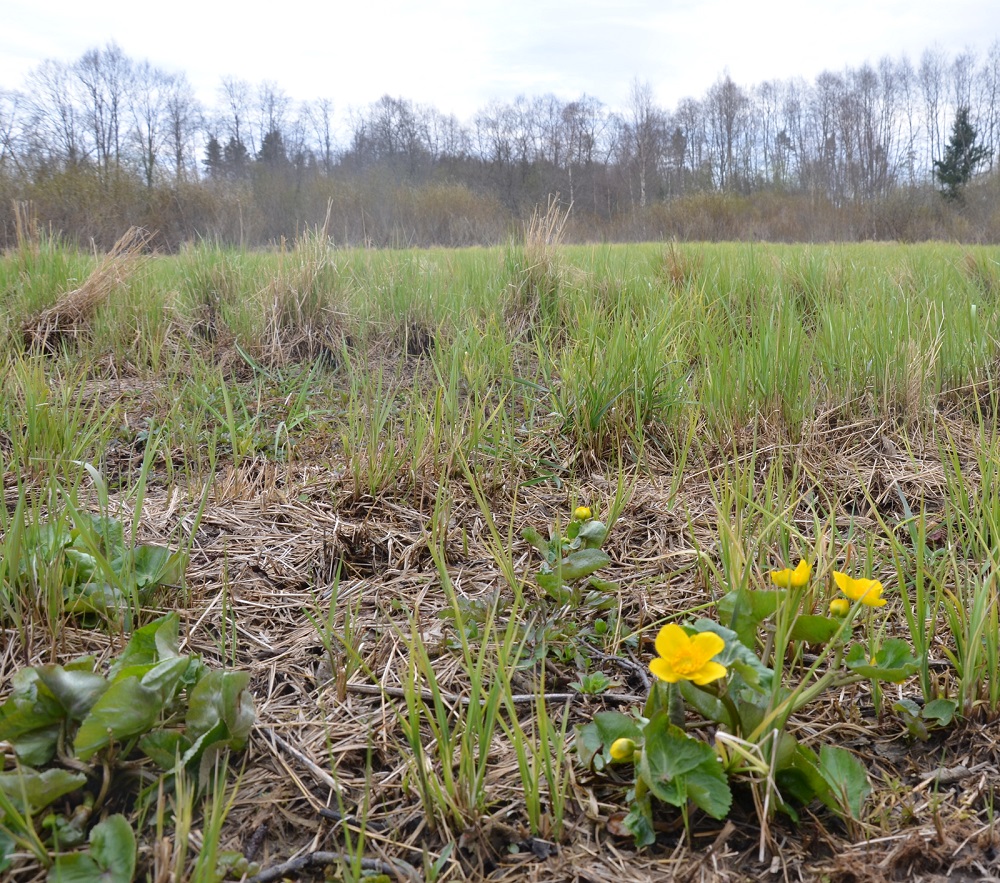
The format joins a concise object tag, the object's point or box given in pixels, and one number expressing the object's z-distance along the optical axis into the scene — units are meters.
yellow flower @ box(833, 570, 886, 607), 0.75
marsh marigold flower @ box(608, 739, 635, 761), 0.72
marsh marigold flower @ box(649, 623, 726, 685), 0.68
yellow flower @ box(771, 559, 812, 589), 0.75
